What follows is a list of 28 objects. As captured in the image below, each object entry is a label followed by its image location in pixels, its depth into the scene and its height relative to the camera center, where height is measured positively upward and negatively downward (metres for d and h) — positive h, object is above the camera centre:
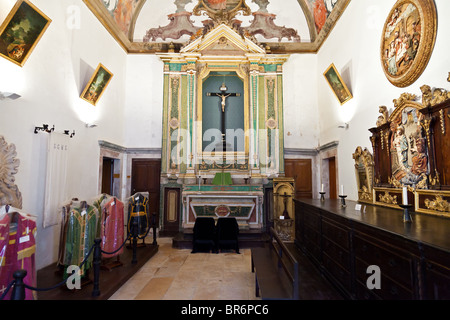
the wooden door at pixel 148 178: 8.96 +0.06
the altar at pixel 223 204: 7.53 -0.73
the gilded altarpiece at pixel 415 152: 3.44 +0.45
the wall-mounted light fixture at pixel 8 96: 3.98 +1.35
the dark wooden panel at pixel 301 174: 8.98 +0.20
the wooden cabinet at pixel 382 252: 2.03 -0.76
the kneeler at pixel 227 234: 6.46 -1.39
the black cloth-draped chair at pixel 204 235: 6.43 -1.41
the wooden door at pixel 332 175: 8.16 +0.15
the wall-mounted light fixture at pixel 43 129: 4.79 +0.98
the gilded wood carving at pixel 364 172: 5.40 +0.16
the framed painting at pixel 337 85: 6.70 +2.65
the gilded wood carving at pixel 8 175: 4.07 +0.08
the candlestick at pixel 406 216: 2.94 -0.42
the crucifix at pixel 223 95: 9.01 +3.04
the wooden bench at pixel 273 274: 2.95 -1.36
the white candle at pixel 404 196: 2.93 -0.19
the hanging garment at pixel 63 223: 4.38 -0.76
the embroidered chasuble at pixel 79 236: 3.88 -0.89
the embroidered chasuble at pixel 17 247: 2.88 -0.82
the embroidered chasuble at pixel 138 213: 6.23 -0.82
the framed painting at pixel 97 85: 6.53 +2.60
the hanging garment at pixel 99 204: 4.90 -0.47
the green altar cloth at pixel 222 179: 8.01 +0.02
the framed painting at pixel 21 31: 4.12 +2.57
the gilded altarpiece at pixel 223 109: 8.70 +2.46
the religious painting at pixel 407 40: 3.81 +2.34
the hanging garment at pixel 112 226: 4.83 -0.91
